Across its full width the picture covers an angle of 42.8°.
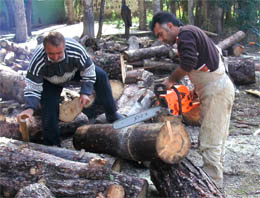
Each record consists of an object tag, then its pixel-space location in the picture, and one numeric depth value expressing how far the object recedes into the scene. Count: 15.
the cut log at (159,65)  7.40
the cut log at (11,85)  5.05
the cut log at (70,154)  3.29
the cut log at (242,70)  6.96
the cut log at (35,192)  2.66
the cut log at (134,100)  4.67
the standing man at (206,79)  3.23
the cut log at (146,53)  7.57
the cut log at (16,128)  4.04
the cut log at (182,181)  2.93
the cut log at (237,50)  9.46
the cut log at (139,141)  3.09
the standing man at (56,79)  3.46
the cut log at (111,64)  5.38
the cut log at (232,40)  9.38
